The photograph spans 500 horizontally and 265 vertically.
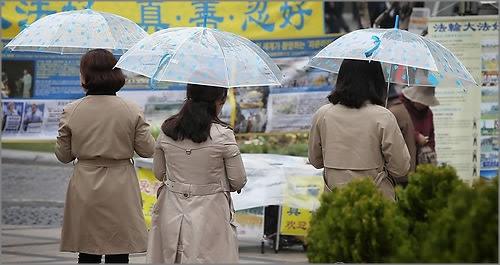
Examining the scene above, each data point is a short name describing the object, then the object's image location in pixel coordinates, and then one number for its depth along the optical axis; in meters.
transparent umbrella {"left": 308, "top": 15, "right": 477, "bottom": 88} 10.23
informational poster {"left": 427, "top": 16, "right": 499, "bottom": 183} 18.44
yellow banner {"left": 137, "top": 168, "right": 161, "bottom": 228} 16.91
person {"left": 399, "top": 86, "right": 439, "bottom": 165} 14.75
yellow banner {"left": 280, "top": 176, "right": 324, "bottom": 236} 16.37
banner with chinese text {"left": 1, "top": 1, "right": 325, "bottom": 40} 17.98
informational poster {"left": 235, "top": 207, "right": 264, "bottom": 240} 16.59
